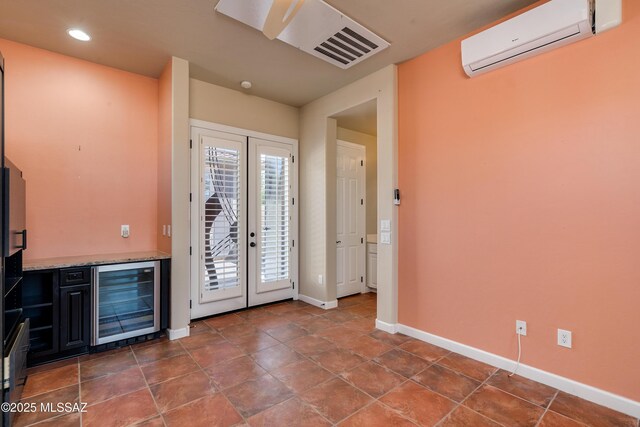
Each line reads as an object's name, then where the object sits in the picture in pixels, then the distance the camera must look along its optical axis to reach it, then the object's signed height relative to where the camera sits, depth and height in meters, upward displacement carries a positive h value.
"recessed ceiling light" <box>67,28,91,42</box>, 2.75 +1.71
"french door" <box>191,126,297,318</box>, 3.75 -0.05
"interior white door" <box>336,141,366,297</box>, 4.77 -0.03
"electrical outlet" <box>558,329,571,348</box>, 2.26 -0.93
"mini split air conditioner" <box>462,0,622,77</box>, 2.06 +1.38
